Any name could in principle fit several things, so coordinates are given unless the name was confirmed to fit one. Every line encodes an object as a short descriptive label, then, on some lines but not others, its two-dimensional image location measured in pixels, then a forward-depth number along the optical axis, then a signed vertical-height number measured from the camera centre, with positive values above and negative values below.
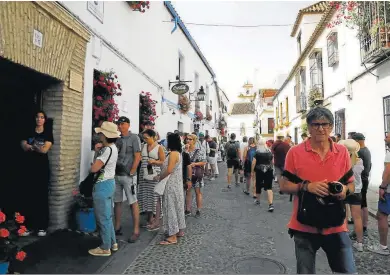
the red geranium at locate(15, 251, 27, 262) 2.88 -0.97
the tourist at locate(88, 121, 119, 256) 3.97 -0.42
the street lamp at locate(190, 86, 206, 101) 15.57 +3.14
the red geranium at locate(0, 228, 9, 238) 2.84 -0.75
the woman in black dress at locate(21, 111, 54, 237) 4.46 -0.34
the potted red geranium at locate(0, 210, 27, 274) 2.86 -0.94
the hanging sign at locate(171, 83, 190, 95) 11.55 +2.58
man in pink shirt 2.24 -0.29
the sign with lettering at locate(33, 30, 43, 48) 4.13 +1.63
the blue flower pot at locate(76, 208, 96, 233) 4.93 -1.08
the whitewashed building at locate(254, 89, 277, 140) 39.62 +5.44
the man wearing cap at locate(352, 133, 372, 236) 4.97 -0.21
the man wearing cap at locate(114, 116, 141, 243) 4.76 -0.24
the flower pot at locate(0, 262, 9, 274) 2.85 -1.08
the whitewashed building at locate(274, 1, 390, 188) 8.31 +3.01
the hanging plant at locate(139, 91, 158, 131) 8.99 +1.43
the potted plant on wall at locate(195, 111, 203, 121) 17.69 +2.34
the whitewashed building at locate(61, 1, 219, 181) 5.81 +2.71
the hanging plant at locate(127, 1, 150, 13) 7.61 +3.87
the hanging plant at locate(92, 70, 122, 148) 6.09 +1.18
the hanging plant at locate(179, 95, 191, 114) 13.65 +2.35
